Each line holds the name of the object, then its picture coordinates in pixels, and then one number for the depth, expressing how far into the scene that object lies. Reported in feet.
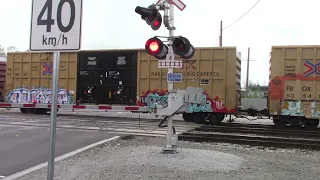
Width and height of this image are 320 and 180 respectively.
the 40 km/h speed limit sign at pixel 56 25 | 11.53
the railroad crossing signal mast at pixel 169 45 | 25.57
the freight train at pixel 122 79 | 58.80
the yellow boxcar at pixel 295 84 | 52.42
